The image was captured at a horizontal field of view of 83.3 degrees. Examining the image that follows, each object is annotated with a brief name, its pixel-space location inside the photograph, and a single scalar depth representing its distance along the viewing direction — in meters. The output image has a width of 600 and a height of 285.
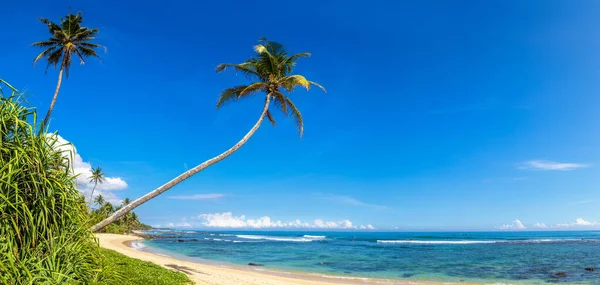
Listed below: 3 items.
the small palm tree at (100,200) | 77.00
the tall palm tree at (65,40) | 21.36
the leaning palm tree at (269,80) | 14.78
